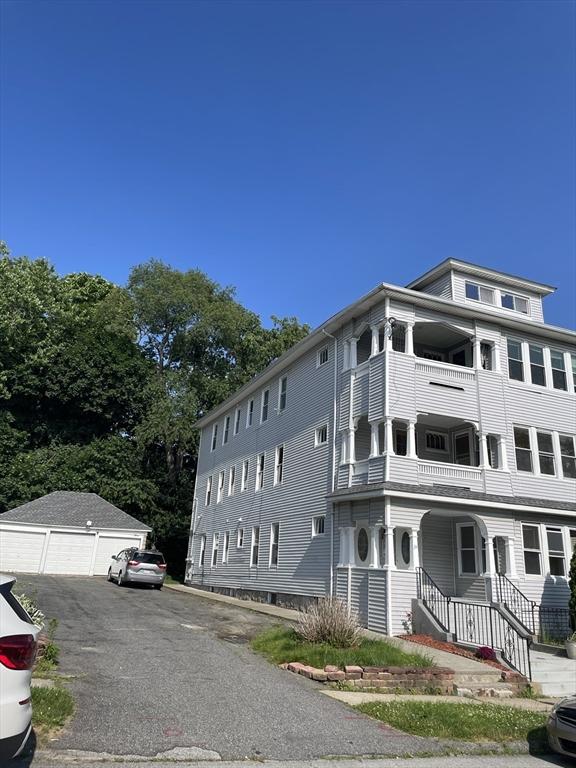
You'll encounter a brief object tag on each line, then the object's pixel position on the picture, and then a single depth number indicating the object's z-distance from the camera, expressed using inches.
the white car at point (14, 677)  154.7
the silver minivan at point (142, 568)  930.7
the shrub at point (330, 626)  429.4
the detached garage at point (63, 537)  1186.0
